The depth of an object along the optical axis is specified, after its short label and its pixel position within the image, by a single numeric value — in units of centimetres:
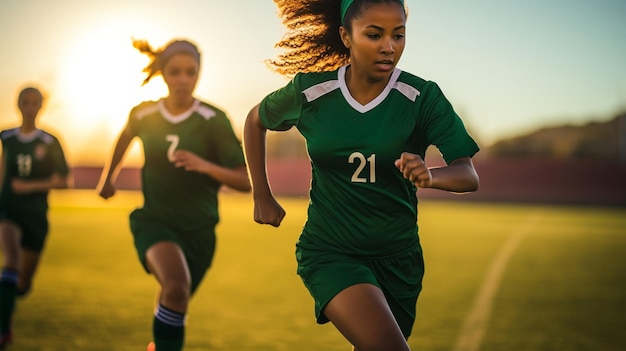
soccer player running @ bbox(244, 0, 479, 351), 360
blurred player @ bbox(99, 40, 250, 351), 573
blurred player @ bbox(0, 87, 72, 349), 787
